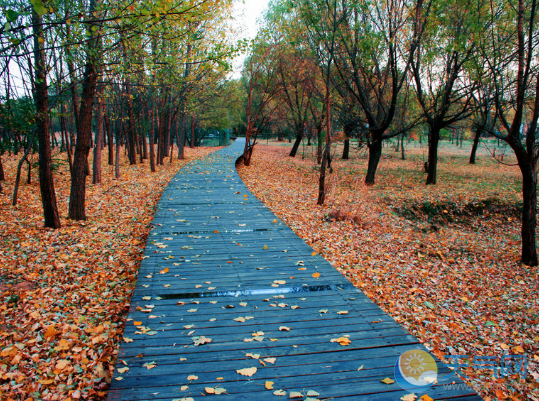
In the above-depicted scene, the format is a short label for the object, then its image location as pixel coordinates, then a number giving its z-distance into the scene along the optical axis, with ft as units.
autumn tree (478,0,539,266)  21.93
